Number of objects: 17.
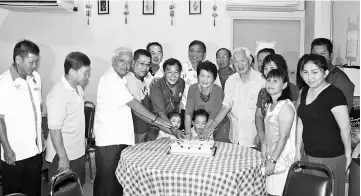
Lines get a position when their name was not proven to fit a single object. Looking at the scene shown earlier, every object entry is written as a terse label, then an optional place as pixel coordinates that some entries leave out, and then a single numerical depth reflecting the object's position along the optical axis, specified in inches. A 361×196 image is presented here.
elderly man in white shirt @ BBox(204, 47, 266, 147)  143.2
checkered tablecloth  97.0
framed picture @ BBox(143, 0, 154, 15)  225.6
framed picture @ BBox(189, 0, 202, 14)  224.2
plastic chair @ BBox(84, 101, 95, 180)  177.7
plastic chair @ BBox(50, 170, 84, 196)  82.4
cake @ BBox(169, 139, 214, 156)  113.3
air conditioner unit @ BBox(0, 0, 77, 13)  199.2
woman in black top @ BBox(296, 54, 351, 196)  104.5
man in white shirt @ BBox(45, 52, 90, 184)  110.4
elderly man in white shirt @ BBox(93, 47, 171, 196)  124.3
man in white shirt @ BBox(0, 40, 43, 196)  111.2
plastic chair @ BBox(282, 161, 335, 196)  86.4
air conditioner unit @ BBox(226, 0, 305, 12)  213.6
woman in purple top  137.3
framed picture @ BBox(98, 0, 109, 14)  226.8
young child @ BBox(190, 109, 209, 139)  137.8
